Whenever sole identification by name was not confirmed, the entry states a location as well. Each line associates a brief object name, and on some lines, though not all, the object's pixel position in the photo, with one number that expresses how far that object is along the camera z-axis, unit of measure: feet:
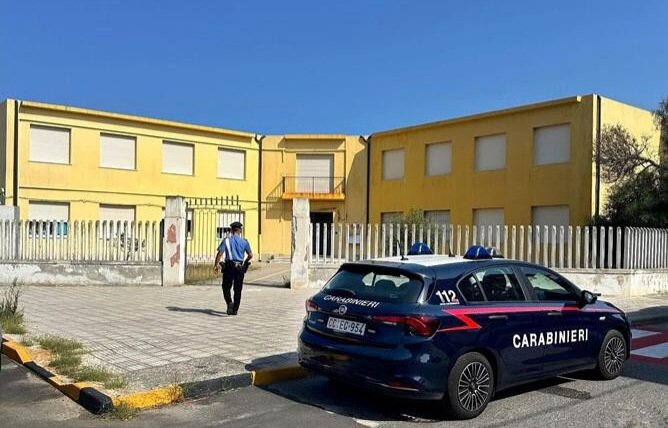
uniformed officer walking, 34.88
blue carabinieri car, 17.17
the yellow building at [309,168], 72.74
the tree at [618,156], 68.44
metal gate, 58.71
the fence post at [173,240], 52.75
